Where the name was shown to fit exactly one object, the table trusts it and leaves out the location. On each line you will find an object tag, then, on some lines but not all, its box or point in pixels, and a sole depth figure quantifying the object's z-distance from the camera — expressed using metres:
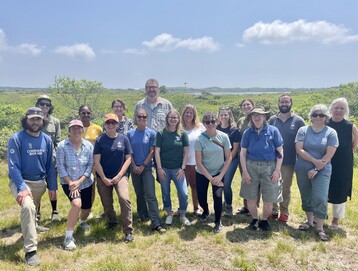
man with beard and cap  4.51
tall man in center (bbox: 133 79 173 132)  6.51
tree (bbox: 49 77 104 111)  49.03
